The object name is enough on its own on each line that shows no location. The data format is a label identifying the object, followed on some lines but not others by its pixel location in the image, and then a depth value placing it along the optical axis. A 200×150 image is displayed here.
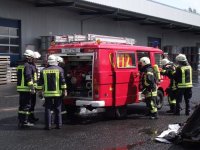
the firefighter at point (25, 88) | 9.98
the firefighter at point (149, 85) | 11.34
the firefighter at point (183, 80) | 12.34
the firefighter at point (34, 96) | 10.23
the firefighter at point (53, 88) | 9.78
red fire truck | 10.34
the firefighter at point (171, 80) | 12.80
